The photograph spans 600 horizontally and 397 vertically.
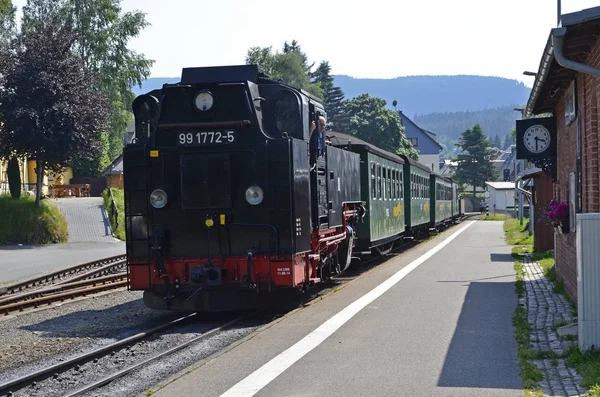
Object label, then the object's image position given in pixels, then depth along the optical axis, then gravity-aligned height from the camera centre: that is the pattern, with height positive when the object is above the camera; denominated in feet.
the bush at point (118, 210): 110.73 -0.53
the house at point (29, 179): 123.34 +5.99
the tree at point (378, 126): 256.32 +24.37
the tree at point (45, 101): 106.83 +14.92
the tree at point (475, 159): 323.37 +16.31
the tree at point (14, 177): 110.93 +4.50
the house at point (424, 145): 367.66 +25.40
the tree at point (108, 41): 150.82 +32.25
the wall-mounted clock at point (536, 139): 49.93 +3.67
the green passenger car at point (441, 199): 111.86 -0.10
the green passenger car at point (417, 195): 82.94 +0.47
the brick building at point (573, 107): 28.81 +4.16
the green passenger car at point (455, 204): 159.63 -1.19
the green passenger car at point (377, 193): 56.34 +0.56
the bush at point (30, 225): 102.17 -2.20
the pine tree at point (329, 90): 299.17 +43.14
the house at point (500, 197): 233.55 +0.17
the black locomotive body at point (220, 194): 35.24 +0.46
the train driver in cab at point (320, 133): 38.48 +3.42
